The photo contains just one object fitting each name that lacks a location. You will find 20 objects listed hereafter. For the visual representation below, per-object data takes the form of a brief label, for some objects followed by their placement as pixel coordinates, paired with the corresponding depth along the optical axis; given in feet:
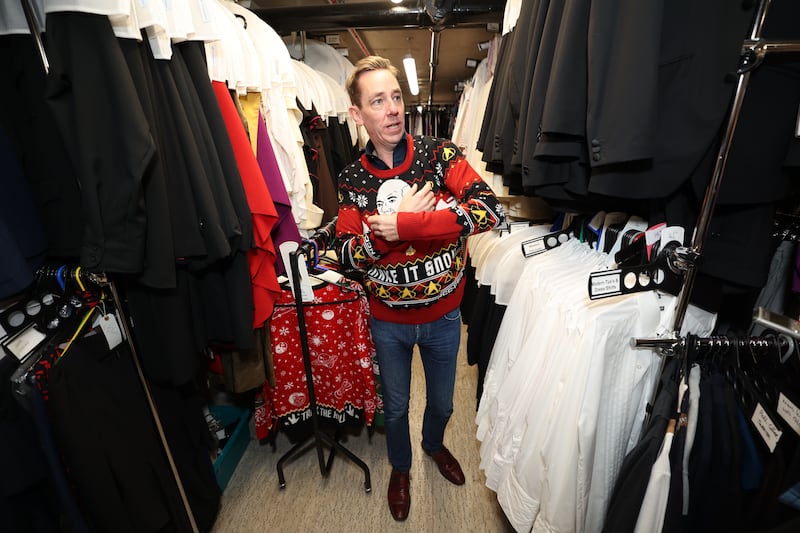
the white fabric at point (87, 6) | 2.48
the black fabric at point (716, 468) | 2.57
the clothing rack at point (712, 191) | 2.12
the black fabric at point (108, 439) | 3.06
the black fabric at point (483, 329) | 5.35
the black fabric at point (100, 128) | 2.60
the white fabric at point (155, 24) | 2.99
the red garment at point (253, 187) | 4.21
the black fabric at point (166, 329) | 3.53
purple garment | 4.90
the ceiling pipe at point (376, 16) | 7.34
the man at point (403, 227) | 3.73
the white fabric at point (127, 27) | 2.80
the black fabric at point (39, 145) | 2.86
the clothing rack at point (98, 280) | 2.64
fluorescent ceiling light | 10.58
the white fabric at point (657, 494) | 2.60
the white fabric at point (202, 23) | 3.57
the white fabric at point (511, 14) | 4.93
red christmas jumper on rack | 5.35
